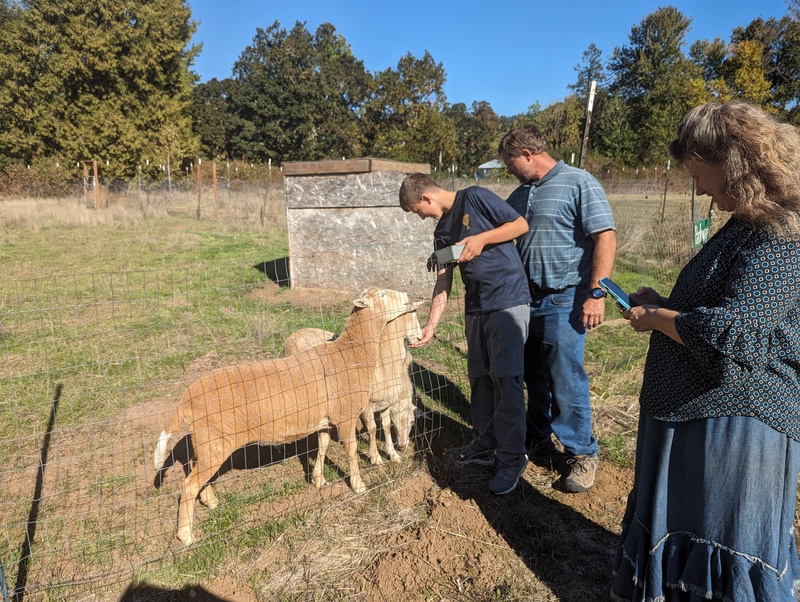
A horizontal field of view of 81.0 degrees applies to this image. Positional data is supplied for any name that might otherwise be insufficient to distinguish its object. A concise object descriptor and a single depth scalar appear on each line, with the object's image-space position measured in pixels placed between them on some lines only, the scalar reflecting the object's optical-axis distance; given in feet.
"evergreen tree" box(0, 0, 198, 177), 90.79
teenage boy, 10.15
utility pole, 27.05
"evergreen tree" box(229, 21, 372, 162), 138.62
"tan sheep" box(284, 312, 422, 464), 12.59
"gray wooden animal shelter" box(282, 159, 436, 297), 28.27
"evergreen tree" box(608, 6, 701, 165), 110.73
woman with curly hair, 5.60
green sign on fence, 16.93
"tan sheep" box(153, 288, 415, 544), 10.09
